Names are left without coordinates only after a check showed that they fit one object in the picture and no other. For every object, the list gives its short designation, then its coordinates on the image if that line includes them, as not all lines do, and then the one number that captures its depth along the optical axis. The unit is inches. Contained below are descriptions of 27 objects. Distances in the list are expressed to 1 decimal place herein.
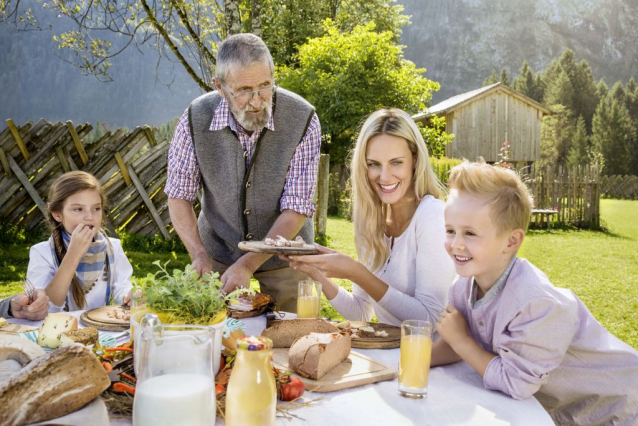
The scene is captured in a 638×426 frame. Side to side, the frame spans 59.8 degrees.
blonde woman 104.3
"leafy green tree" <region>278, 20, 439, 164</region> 764.6
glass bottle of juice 52.6
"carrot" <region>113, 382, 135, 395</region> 62.9
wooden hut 1154.7
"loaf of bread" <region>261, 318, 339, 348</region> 86.0
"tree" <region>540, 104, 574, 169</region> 2171.5
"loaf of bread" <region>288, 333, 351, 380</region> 71.7
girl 127.8
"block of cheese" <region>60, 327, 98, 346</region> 78.6
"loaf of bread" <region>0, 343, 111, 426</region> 46.3
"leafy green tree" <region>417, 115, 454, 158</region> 807.1
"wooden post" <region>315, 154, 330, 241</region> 440.8
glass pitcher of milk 49.2
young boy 78.0
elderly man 138.6
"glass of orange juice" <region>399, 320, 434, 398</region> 69.2
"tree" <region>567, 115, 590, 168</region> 2122.3
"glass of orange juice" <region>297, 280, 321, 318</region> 99.8
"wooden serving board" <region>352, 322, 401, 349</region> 87.7
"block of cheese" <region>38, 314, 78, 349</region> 80.5
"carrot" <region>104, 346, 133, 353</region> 73.3
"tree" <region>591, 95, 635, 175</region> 2055.9
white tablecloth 62.6
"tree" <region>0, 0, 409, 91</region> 263.2
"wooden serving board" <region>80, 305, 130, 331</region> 96.8
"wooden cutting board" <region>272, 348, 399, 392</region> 70.1
